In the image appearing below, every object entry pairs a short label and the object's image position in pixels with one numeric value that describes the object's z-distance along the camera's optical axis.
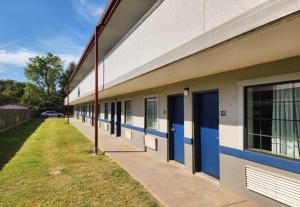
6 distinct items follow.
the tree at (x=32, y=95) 48.56
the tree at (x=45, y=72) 52.50
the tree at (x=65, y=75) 52.41
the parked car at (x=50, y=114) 39.53
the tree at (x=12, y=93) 59.47
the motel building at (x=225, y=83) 2.54
